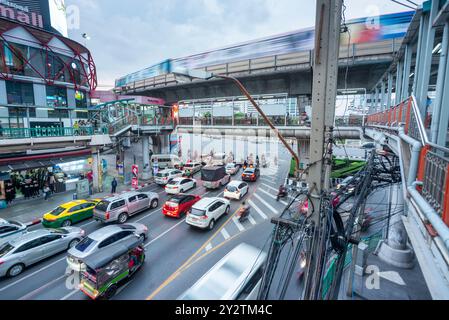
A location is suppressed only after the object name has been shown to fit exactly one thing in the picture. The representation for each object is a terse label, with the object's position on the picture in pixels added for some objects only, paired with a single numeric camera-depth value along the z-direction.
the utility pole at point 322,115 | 3.92
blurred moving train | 15.35
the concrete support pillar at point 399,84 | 9.38
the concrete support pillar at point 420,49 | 6.21
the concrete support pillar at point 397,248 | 9.25
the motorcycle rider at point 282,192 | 18.26
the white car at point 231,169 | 26.77
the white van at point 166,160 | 29.84
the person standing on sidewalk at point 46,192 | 17.19
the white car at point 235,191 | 17.67
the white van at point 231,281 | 6.02
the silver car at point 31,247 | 8.48
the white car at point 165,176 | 21.84
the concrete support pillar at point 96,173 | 19.30
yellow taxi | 12.02
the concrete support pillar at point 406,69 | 8.11
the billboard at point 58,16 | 22.50
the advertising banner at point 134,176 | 20.51
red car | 14.00
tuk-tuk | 6.91
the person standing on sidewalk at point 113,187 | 18.92
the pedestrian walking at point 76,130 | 17.62
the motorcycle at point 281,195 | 18.17
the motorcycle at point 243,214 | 13.87
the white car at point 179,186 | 18.83
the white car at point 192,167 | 26.97
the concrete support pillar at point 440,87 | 4.62
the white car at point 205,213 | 12.21
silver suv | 12.57
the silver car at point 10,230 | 10.16
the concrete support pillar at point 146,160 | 24.61
